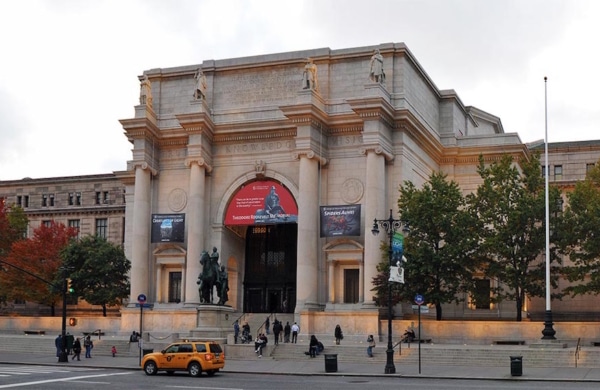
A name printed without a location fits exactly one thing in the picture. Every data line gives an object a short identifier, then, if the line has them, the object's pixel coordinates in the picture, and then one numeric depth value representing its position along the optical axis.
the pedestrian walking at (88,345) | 52.59
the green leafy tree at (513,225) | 54.84
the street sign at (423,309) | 43.93
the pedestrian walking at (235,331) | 53.75
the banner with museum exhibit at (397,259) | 40.50
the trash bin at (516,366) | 37.91
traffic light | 50.66
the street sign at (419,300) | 41.06
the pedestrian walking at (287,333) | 55.88
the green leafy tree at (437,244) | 54.72
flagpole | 46.38
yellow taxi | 38.94
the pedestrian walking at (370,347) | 48.22
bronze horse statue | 53.71
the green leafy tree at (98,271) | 69.62
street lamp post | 40.44
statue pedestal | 51.91
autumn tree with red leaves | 73.81
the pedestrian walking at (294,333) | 54.91
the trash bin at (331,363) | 41.56
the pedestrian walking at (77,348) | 50.69
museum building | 61.22
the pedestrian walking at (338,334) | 54.22
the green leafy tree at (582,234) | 53.53
